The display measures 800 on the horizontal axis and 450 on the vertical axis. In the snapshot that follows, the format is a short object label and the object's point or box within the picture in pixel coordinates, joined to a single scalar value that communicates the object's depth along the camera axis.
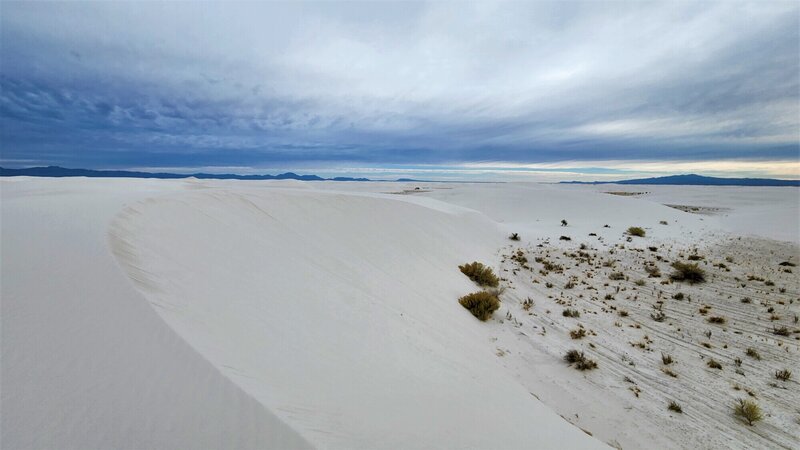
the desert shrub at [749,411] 4.64
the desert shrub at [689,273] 10.70
